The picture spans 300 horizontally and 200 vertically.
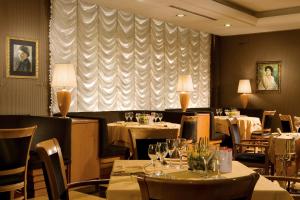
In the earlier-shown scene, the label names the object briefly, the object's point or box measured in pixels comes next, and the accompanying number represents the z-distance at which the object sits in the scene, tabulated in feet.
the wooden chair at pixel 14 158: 12.10
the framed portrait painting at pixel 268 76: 33.01
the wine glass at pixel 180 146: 8.91
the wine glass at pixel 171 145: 8.64
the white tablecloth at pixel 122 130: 19.88
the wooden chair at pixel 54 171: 7.13
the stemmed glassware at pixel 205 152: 7.81
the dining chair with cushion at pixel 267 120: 30.17
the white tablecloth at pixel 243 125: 26.55
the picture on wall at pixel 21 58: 19.67
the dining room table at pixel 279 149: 16.47
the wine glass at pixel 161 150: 8.31
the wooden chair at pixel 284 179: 8.73
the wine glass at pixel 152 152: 8.27
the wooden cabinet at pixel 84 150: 17.43
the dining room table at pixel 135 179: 6.89
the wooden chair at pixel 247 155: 16.85
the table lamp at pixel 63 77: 18.88
